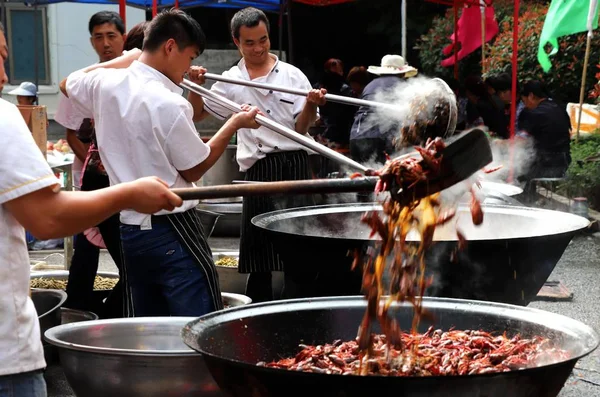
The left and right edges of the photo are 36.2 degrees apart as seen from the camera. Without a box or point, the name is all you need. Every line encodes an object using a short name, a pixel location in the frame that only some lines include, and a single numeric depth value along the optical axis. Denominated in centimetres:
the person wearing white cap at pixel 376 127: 867
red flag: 1333
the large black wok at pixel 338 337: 269
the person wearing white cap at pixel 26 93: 1201
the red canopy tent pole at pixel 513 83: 953
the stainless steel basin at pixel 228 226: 964
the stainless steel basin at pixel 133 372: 354
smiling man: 594
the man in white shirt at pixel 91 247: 581
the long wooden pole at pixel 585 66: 1018
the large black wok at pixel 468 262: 414
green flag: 1038
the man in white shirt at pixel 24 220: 242
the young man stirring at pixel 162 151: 411
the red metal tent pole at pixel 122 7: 732
